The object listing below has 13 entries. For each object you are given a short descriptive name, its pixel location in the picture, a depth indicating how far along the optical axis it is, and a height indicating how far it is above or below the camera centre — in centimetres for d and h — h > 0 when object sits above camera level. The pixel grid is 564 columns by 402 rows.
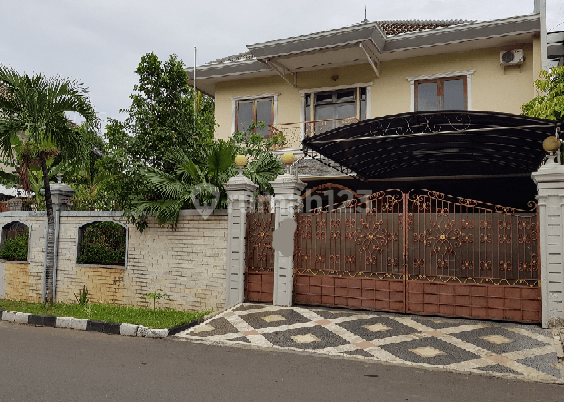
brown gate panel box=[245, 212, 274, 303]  851 -47
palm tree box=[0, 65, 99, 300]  813 +203
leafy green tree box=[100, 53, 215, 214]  977 +225
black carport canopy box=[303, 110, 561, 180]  814 +198
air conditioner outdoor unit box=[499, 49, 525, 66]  1216 +486
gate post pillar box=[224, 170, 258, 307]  853 -4
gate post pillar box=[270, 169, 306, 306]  825 +0
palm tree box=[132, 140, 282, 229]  884 +101
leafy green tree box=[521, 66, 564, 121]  942 +310
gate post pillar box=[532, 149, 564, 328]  664 +0
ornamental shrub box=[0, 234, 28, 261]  1103 -49
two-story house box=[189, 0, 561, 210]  1038 +430
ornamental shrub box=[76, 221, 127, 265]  988 -30
